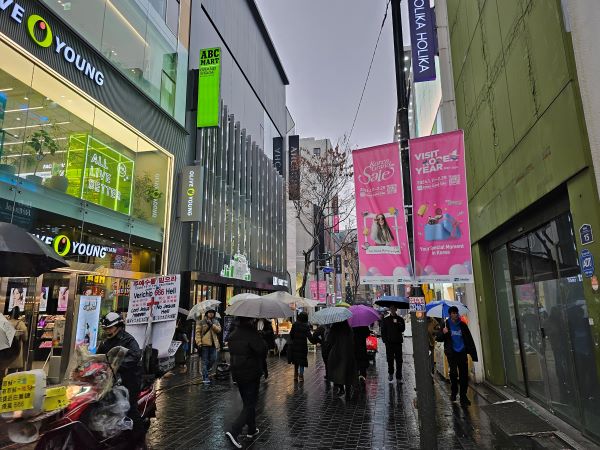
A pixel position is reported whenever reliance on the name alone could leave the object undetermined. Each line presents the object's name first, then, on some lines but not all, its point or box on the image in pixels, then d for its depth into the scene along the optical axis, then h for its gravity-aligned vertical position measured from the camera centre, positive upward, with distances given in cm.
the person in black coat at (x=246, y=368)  629 -73
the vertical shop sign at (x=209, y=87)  1942 +1045
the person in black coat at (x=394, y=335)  1143 -52
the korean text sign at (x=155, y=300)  657 +29
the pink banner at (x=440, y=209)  553 +136
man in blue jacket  879 -68
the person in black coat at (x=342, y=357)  932 -89
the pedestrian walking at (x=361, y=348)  1087 -82
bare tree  2370 +774
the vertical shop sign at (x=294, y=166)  3183 +1394
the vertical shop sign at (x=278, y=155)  4003 +1493
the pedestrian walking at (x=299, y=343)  1183 -72
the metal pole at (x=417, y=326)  517 -14
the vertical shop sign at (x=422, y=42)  1083 +685
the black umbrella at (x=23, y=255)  550 +89
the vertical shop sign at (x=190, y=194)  1839 +534
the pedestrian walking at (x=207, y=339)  1125 -54
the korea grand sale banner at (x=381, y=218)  572 +132
